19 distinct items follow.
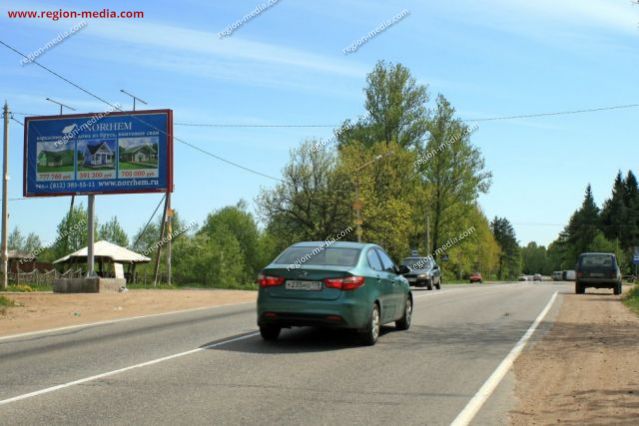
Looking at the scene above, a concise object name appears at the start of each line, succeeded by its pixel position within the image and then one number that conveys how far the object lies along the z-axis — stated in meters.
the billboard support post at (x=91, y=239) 29.25
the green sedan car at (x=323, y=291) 10.30
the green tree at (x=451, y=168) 63.44
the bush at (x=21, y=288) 29.55
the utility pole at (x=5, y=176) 31.55
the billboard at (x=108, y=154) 30.09
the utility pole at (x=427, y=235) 60.38
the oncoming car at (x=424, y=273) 35.78
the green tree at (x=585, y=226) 129.00
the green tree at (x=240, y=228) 111.55
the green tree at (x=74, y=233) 87.50
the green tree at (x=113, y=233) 103.31
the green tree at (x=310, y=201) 47.16
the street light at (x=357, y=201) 39.82
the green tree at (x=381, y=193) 47.38
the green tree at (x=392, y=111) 60.22
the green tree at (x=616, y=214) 122.19
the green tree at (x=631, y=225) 120.69
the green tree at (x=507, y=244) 160.25
